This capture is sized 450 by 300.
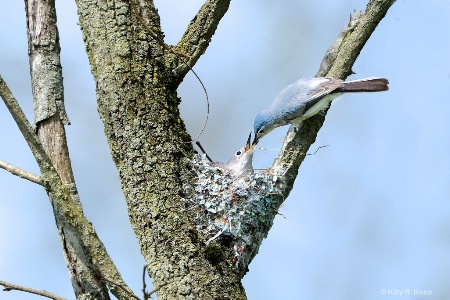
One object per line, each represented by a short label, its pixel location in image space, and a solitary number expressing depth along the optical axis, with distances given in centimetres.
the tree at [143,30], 840
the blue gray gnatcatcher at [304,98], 1009
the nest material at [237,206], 804
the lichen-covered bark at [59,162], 721
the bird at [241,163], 1080
